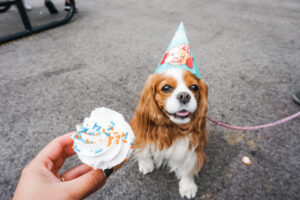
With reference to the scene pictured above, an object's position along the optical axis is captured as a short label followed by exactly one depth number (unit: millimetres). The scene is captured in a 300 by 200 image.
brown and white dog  379
